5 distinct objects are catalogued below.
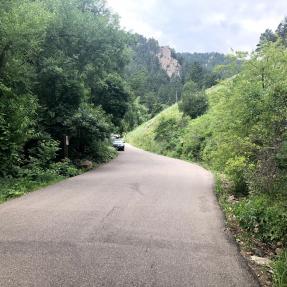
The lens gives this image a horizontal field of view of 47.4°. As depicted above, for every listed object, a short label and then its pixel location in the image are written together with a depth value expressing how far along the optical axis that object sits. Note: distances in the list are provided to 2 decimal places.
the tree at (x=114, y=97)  25.03
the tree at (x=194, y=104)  39.55
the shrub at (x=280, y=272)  4.65
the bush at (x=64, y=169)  15.28
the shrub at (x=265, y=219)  6.93
